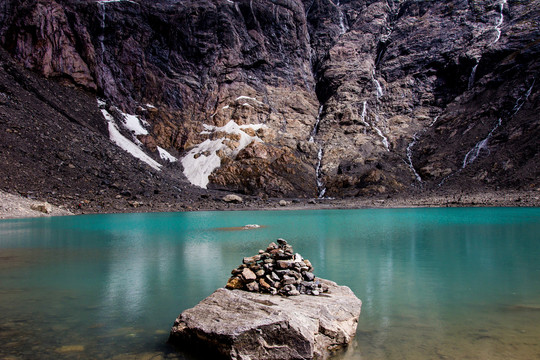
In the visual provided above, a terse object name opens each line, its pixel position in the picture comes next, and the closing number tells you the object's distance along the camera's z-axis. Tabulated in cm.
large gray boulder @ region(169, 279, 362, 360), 645
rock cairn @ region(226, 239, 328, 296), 896
